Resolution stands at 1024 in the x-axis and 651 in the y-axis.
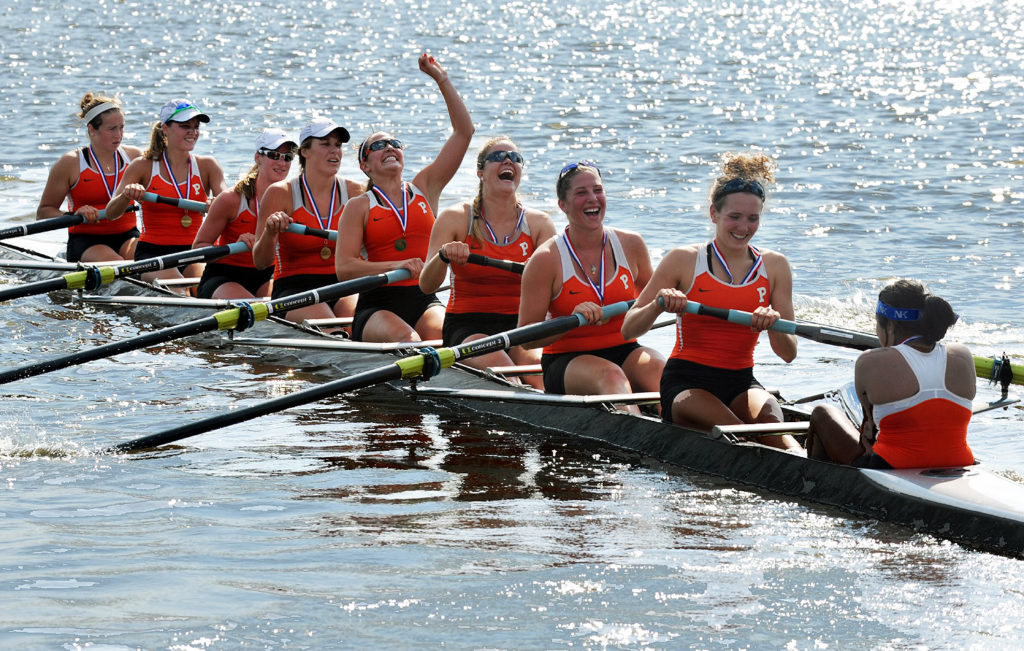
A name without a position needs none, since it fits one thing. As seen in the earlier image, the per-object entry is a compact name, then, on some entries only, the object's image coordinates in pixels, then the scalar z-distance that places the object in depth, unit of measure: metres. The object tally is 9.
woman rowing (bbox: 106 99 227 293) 22.27
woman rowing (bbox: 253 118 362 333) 18.75
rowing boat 10.71
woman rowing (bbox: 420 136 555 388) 15.40
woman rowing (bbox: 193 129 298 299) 19.69
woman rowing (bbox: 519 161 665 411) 14.16
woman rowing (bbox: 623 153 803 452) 12.91
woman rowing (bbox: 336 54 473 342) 17.19
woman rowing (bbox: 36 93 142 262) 23.58
